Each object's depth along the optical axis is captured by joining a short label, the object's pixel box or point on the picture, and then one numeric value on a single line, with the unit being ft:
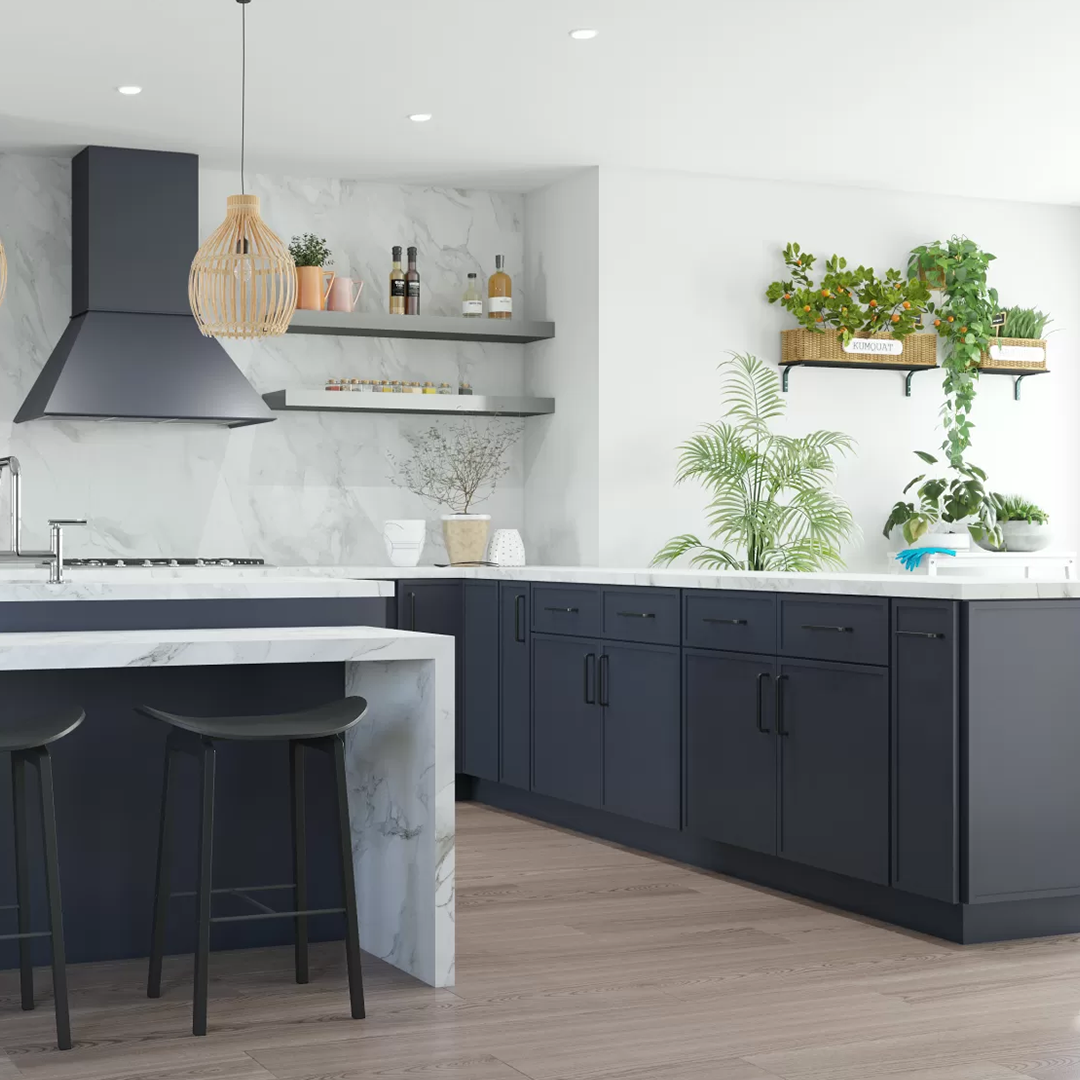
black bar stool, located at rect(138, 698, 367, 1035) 9.77
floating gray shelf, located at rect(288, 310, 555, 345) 20.97
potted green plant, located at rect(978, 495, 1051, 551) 22.45
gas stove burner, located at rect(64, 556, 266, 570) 19.45
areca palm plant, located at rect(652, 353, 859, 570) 20.54
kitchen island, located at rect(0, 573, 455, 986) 11.00
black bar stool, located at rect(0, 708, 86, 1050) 9.64
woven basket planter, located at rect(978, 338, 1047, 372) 22.97
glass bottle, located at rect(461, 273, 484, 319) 21.91
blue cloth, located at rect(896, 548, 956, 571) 21.35
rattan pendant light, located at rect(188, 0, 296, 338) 14.96
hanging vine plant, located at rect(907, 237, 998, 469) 22.48
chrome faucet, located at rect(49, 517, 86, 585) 12.65
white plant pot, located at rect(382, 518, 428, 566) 20.48
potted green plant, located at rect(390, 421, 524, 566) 22.31
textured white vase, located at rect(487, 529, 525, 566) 20.70
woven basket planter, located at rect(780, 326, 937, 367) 21.70
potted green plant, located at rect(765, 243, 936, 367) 21.58
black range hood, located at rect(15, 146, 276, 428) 19.85
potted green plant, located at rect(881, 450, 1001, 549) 22.08
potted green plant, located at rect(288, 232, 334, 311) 20.98
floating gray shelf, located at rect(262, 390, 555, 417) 20.74
